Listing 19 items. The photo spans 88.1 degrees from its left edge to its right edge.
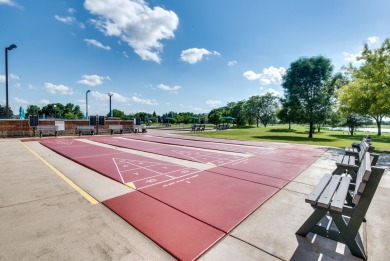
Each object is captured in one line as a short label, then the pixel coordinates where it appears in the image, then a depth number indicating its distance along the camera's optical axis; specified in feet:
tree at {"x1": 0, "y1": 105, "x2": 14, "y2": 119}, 299.66
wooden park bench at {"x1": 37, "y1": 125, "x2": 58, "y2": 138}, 72.08
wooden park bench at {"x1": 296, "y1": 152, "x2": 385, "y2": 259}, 9.02
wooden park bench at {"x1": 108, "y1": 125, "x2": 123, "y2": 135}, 89.78
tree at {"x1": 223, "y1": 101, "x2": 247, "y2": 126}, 248.87
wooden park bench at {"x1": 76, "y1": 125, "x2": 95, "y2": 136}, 79.77
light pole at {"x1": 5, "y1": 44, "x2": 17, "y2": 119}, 65.41
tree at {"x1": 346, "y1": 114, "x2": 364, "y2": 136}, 131.76
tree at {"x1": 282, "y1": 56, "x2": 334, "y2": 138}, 89.86
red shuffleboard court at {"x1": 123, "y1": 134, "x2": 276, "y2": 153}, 43.45
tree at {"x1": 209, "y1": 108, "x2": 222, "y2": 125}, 239.67
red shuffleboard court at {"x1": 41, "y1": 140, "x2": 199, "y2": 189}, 21.50
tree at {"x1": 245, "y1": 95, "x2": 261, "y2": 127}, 244.83
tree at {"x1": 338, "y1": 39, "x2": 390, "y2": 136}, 45.42
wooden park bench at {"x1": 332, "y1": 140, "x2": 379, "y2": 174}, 14.00
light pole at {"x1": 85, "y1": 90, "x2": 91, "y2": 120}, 103.59
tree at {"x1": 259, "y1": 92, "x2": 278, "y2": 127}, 242.37
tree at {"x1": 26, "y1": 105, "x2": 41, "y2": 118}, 359.87
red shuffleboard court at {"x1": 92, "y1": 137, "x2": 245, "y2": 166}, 32.09
